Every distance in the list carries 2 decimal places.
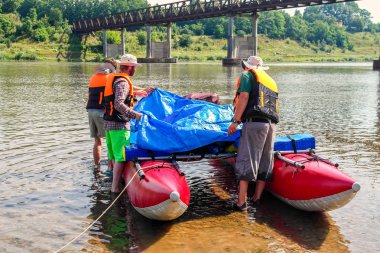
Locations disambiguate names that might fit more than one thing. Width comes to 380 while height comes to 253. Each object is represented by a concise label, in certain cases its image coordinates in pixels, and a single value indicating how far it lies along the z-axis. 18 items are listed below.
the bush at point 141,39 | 118.62
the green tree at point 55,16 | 130.50
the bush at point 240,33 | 161.44
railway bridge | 74.38
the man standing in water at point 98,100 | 9.42
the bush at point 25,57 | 84.56
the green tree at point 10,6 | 145.88
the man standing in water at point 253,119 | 7.33
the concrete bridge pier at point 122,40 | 100.67
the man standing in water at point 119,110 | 7.82
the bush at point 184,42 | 122.19
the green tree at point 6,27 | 108.88
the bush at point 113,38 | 114.88
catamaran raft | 6.63
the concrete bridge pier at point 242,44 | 78.12
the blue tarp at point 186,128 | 7.85
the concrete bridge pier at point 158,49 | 90.94
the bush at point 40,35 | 106.00
